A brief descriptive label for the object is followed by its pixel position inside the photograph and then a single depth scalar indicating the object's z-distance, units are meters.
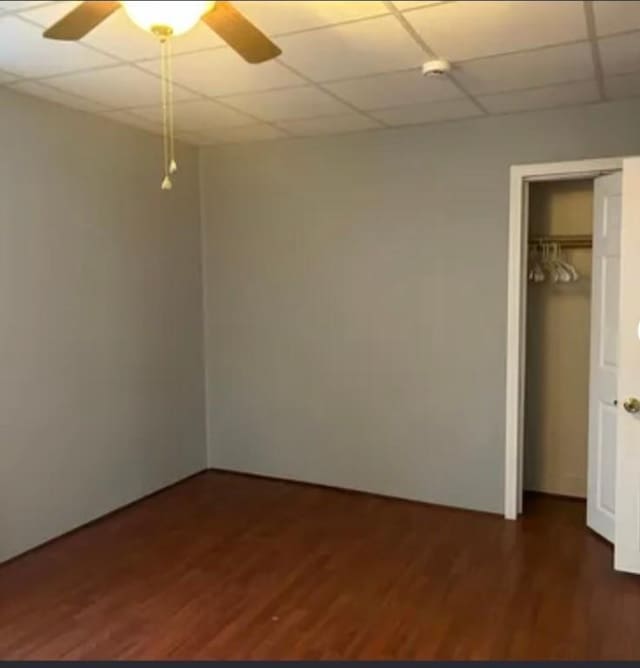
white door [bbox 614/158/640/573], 3.23
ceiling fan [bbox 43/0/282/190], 1.92
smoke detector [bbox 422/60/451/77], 2.88
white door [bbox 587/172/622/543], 3.58
